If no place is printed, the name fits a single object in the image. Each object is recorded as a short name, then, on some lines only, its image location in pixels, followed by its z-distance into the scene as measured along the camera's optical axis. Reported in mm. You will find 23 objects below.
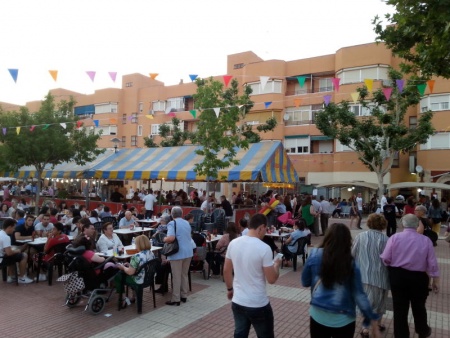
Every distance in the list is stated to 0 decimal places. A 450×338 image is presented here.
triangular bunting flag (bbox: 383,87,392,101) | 15343
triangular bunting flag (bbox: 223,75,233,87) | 16078
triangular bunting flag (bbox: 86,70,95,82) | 15055
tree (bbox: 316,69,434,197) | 21031
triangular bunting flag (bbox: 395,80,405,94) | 13555
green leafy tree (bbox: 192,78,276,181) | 13570
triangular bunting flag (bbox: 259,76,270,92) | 15695
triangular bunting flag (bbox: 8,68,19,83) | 13898
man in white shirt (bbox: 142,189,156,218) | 15953
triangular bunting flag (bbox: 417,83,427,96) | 12366
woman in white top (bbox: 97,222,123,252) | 7449
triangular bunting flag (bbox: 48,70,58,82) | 14867
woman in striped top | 4766
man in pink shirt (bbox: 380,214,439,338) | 4551
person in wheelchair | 6297
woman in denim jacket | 2998
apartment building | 26500
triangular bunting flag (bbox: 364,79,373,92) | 14398
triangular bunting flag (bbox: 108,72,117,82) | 15227
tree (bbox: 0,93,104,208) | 17719
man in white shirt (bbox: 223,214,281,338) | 3342
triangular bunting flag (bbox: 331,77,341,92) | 15148
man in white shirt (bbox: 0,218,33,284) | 7438
